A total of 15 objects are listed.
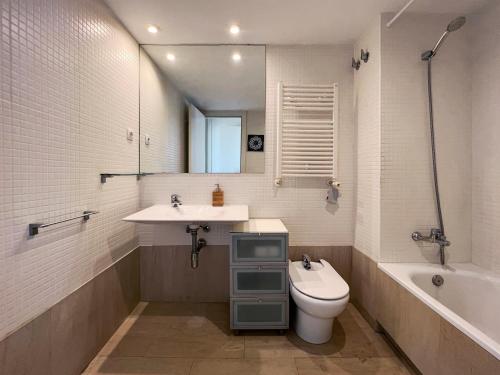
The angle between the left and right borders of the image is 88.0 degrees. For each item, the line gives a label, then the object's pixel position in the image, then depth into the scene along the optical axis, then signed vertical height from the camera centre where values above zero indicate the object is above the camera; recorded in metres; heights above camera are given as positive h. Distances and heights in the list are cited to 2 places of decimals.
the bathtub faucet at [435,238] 1.82 -0.38
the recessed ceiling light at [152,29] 2.01 +1.21
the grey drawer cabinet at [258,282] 1.87 -0.72
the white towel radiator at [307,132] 2.25 +0.45
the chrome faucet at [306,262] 2.08 -0.64
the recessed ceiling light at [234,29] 2.02 +1.22
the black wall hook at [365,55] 2.04 +1.02
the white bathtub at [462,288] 1.58 -0.67
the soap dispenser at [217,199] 2.30 -0.14
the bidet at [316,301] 1.66 -0.76
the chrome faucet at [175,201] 2.27 -0.16
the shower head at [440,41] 1.57 +0.95
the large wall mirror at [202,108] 2.30 +0.67
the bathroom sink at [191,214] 1.74 -0.24
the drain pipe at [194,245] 2.05 -0.51
